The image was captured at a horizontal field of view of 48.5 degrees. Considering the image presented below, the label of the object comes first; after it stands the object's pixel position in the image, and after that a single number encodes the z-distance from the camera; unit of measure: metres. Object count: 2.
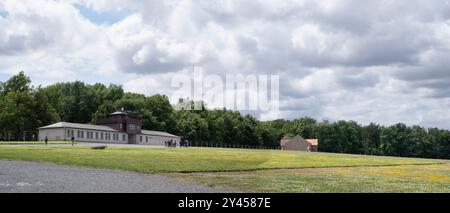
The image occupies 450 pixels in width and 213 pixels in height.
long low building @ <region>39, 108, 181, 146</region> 105.69
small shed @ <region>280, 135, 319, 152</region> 183.85
